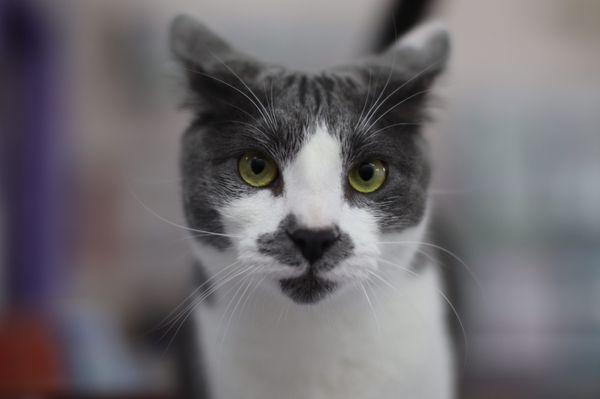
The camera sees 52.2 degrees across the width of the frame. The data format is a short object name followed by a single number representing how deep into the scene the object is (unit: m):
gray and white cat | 0.59
